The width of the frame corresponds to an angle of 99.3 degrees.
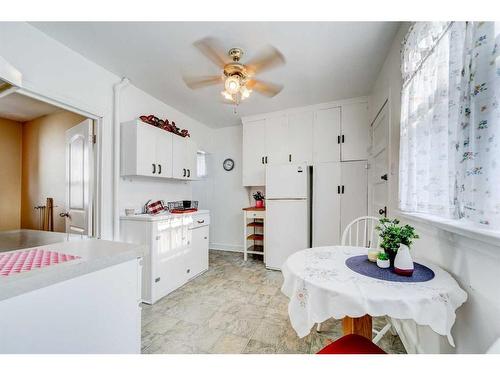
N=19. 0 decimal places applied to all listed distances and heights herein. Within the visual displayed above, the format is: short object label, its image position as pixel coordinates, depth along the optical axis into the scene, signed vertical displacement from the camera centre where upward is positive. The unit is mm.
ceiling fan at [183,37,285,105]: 1896 +1118
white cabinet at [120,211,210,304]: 2305 -774
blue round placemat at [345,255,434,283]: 1014 -442
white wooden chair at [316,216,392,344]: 1585 -605
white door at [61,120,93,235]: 2342 +73
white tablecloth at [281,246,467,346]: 831 -462
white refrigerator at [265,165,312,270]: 3174 -395
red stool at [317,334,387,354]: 871 -678
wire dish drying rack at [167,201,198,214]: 2921 -345
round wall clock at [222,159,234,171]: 4383 +441
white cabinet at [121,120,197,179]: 2484 +430
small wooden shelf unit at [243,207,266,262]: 3631 -854
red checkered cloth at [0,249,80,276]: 814 -332
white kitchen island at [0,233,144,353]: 728 -487
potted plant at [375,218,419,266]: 1104 -272
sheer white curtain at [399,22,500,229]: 761 +305
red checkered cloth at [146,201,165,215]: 2824 -312
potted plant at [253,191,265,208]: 3898 -251
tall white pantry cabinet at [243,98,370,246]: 3113 +525
